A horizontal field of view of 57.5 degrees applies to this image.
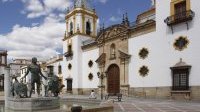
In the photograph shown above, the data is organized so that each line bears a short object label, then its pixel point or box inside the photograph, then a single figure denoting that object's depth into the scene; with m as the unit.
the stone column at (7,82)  10.82
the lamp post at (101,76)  20.51
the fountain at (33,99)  7.67
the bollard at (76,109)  4.62
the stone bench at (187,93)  13.91
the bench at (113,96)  16.32
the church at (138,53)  14.19
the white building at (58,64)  26.58
